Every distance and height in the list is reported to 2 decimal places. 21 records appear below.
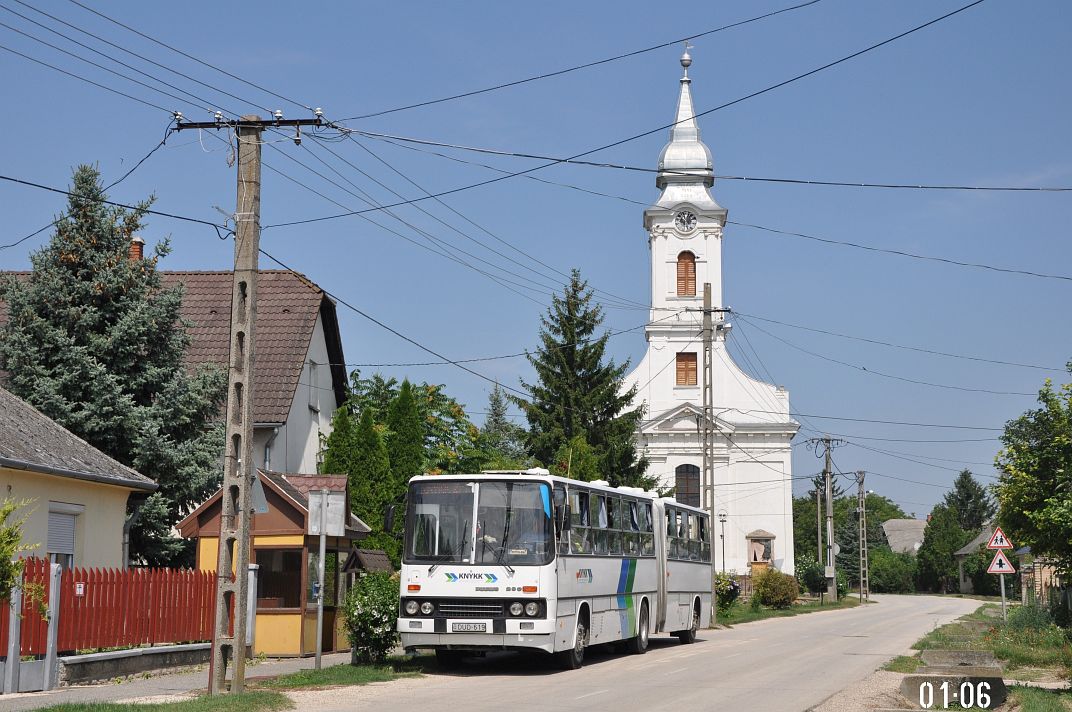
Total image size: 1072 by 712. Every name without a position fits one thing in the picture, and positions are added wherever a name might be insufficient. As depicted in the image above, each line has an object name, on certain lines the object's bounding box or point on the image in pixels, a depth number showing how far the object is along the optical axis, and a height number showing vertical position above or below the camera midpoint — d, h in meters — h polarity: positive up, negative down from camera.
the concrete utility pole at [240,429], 16.39 +1.68
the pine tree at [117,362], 26.56 +4.09
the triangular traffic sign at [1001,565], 31.38 +0.11
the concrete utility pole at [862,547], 77.19 +1.24
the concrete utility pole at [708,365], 42.74 +6.64
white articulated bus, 20.03 -0.04
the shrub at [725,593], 45.34 -0.93
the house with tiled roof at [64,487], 20.12 +1.20
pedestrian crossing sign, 30.61 +0.65
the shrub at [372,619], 20.39 -0.88
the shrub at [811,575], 71.62 -0.42
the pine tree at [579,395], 55.28 +7.18
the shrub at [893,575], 113.88 -0.60
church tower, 70.75 +9.34
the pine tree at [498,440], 44.97 +9.62
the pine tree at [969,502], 125.81 +6.48
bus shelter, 23.06 -0.03
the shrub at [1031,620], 30.30 -1.19
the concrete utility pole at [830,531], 66.19 +1.84
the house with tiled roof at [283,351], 33.41 +5.68
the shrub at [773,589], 56.75 -0.95
